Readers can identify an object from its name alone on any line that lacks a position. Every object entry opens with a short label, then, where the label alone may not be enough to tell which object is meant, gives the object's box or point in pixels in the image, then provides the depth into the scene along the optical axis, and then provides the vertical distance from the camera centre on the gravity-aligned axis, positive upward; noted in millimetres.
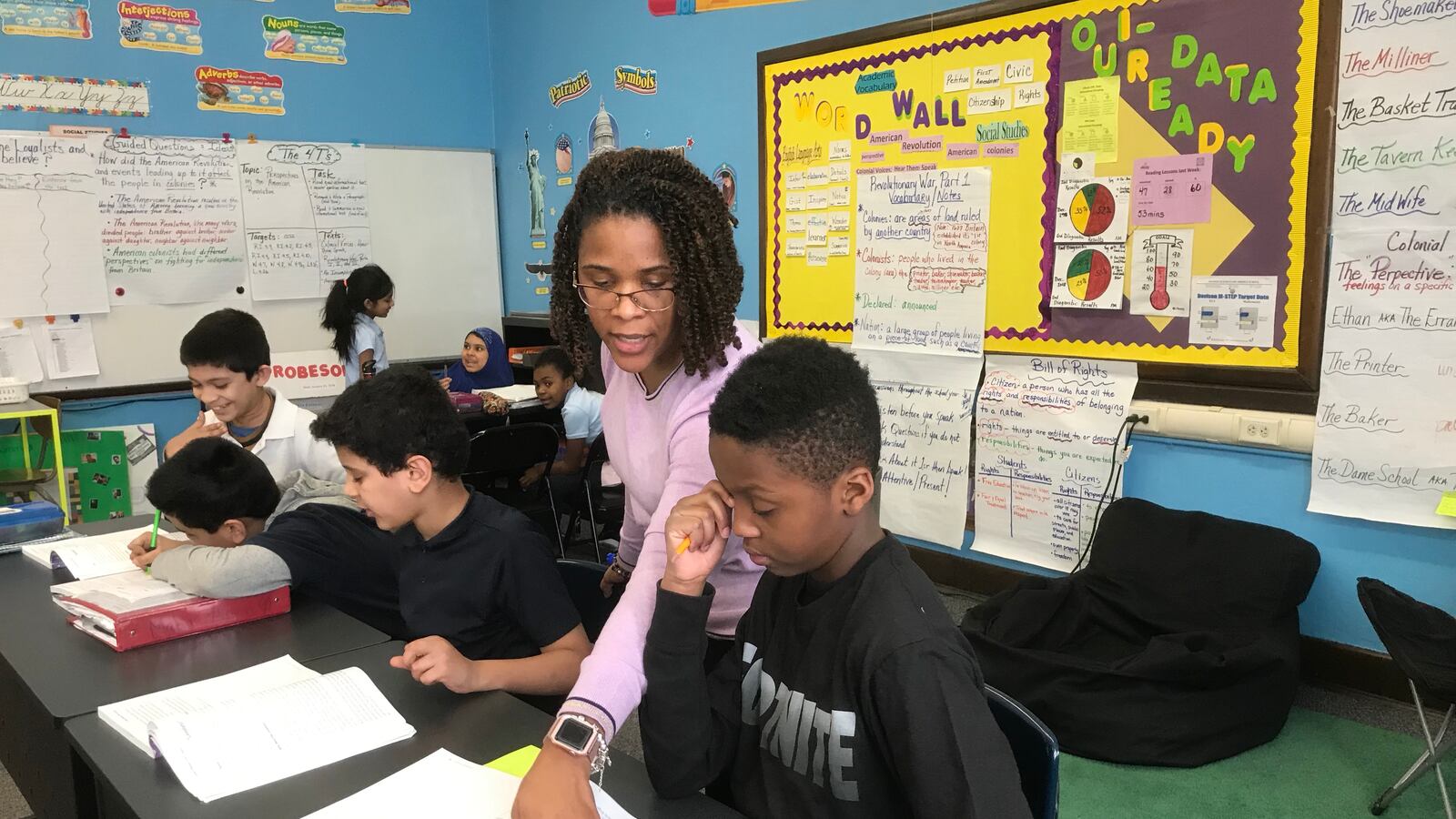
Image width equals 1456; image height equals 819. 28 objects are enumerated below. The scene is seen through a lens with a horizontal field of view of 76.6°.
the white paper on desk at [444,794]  1003 -554
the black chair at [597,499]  3771 -842
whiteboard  5391 +268
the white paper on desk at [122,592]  1569 -517
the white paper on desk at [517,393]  4270 -463
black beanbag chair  2393 -980
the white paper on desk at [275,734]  1102 -551
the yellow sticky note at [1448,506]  2396 -575
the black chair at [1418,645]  1933 -811
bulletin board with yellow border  2637 +525
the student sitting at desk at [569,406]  4047 -492
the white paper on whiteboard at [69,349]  4516 -234
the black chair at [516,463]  3518 -655
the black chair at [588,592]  1655 -539
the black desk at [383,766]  1039 -568
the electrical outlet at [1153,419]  2912 -413
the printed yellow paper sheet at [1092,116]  2931 +552
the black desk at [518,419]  3994 -545
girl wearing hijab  4859 -367
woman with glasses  1215 -22
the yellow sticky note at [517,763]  1088 -555
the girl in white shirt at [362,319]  4910 -116
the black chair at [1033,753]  1019 -522
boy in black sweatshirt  957 -339
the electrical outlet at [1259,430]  2686 -420
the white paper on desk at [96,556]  1871 -531
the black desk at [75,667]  1340 -569
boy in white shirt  2270 -254
